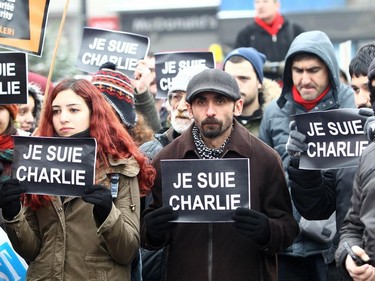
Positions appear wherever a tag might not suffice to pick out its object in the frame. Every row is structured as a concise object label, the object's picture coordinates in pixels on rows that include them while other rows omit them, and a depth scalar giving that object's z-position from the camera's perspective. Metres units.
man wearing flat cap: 6.23
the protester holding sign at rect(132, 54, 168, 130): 8.84
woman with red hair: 6.04
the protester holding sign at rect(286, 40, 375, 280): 6.32
